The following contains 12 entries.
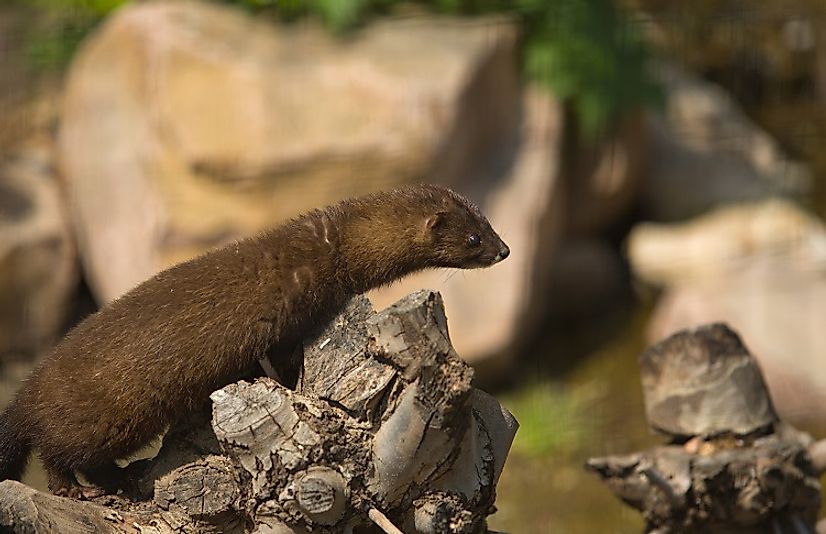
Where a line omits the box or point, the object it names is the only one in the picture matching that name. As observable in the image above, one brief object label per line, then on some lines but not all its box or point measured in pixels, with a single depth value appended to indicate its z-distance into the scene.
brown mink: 5.82
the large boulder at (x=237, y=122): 12.30
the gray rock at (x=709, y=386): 7.30
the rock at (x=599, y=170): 14.36
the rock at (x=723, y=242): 14.59
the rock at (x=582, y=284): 14.48
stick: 5.14
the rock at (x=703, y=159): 15.46
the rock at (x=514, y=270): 12.66
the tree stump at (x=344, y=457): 5.17
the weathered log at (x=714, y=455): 7.00
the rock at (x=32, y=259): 13.09
